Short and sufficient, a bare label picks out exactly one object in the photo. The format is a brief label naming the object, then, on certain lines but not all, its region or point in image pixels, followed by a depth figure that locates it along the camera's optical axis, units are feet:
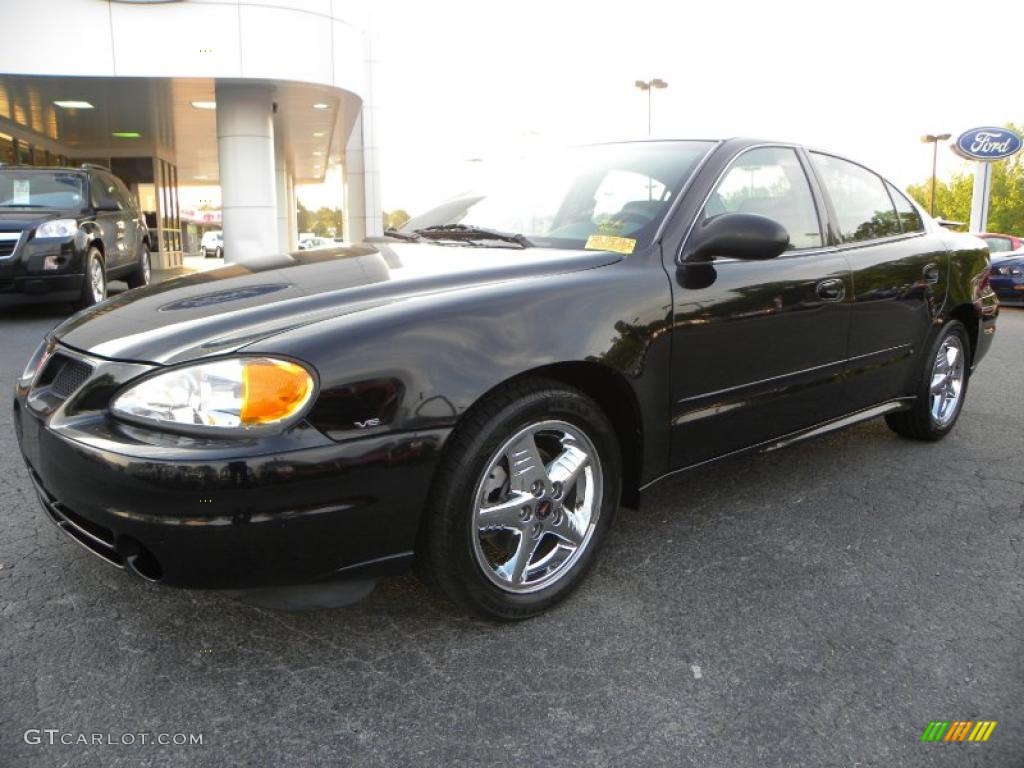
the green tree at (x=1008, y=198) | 196.85
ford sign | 74.38
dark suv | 27.99
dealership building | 47.21
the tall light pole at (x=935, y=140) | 151.64
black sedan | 6.57
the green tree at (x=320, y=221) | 343.05
